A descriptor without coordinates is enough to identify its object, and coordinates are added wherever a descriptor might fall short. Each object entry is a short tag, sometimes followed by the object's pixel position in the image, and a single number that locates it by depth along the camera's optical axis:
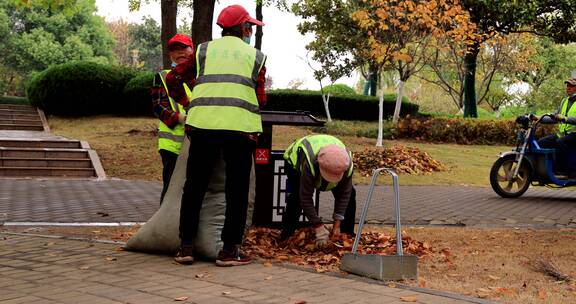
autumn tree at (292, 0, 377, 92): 27.95
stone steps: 14.02
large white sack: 5.30
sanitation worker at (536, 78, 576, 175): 10.41
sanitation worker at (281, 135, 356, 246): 5.38
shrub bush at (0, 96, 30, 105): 30.69
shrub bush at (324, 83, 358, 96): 30.98
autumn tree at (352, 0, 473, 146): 17.53
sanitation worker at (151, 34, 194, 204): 5.88
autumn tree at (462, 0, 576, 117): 24.97
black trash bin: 6.82
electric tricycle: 10.88
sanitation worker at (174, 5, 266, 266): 4.96
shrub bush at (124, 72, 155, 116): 22.59
